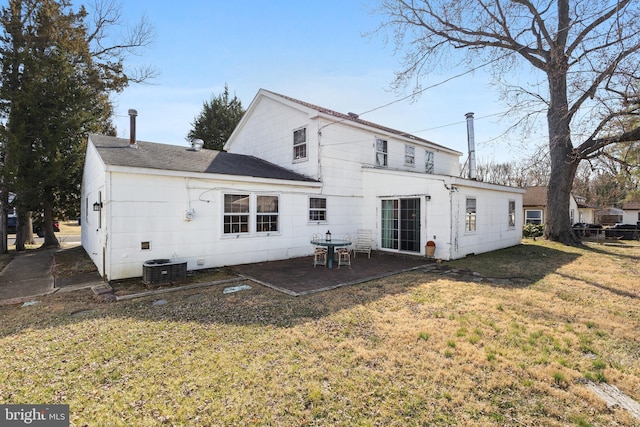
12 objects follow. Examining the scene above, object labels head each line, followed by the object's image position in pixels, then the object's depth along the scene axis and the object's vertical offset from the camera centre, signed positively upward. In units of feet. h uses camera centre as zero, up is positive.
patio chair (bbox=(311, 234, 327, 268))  32.29 -5.09
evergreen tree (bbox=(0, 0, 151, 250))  42.86 +18.01
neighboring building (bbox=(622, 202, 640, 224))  118.32 -0.45
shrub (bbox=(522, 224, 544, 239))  63.49 -4.00
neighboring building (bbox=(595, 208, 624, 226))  114.73 -1.25
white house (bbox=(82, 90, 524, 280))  26.07 +1.83
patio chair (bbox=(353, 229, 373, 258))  40.91 -3.89
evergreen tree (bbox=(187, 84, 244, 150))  85.05 +26.31
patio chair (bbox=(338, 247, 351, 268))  32.31 -5.50
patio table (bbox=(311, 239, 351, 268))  30.27 -3.22
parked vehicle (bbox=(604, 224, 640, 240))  64.23 -4.70
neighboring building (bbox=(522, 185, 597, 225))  81.15 +2.00
